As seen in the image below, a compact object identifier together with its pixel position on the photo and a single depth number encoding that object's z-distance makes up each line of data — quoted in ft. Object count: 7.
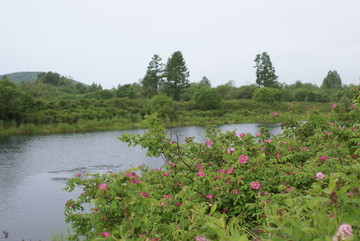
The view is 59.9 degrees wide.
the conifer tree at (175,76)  166.71
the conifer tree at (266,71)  190.39
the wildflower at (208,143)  14.94
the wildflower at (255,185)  10.14
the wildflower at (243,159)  10.91
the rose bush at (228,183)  4.39
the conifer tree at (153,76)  168.04
